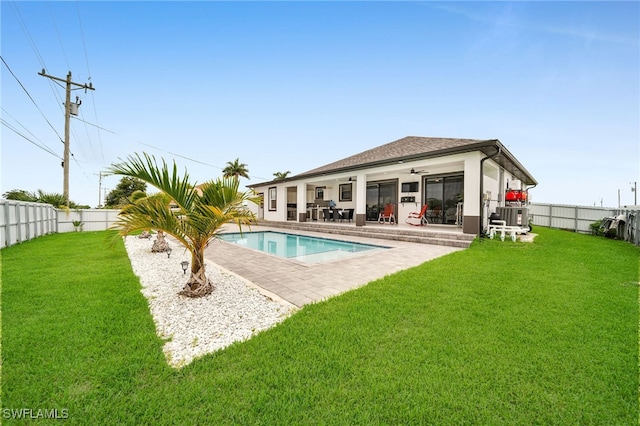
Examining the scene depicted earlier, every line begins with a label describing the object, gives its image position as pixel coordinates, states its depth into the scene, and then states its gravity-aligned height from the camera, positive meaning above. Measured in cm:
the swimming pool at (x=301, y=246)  775 -136
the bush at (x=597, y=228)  1081 -74
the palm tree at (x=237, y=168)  3253 +528
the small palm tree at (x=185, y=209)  324 -1
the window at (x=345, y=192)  1662 +119
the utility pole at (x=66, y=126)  1362 +446
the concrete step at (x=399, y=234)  815 -93
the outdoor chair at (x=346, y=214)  1474 -25
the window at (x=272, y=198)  1882 +86
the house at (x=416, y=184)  840 +143
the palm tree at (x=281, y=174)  3312 +465
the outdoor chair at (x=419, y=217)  1194 -35
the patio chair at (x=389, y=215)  1355 -26
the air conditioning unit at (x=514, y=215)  878 -14
